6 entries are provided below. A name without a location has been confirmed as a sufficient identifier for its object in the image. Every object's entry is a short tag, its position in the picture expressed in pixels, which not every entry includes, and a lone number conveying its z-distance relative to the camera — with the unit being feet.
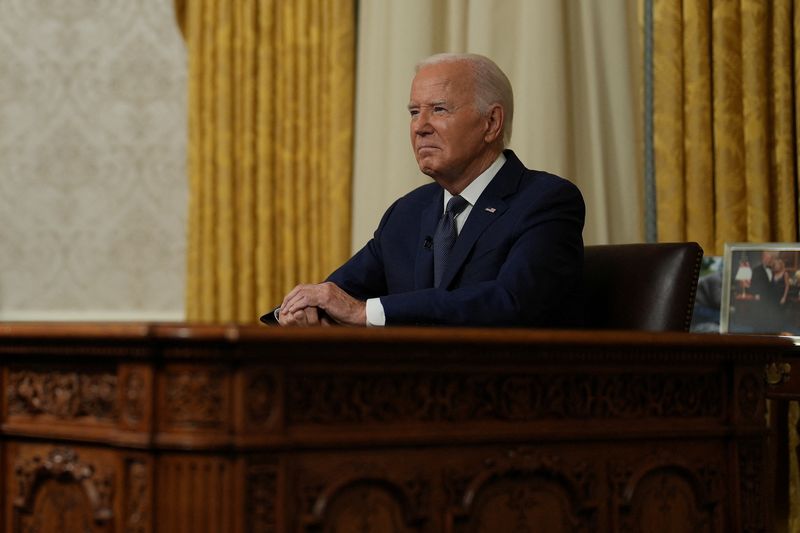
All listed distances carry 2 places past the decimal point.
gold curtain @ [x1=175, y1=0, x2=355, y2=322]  36.88
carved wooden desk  12.52
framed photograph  25.52
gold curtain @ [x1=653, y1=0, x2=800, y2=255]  28.17
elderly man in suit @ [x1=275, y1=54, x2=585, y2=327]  19.10
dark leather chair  20.86
